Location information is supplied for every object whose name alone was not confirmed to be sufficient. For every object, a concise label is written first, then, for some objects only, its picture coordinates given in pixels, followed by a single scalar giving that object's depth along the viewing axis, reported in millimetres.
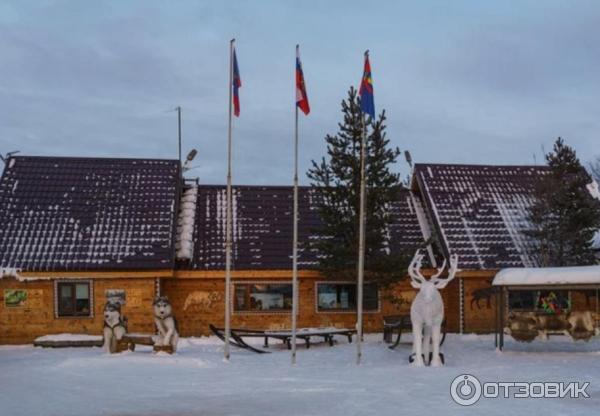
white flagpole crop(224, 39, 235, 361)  18828
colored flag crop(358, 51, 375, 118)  18219
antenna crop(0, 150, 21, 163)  28280
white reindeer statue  17812
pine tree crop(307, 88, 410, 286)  23938
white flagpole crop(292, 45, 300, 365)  18203
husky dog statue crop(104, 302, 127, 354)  19797
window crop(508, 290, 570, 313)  26375
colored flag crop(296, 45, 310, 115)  18562
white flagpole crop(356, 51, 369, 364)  17938
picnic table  21656
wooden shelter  19953
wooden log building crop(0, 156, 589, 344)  24250
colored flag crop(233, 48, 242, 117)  18984
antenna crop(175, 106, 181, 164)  33609
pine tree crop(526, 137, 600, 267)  26391
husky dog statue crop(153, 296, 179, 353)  19562
